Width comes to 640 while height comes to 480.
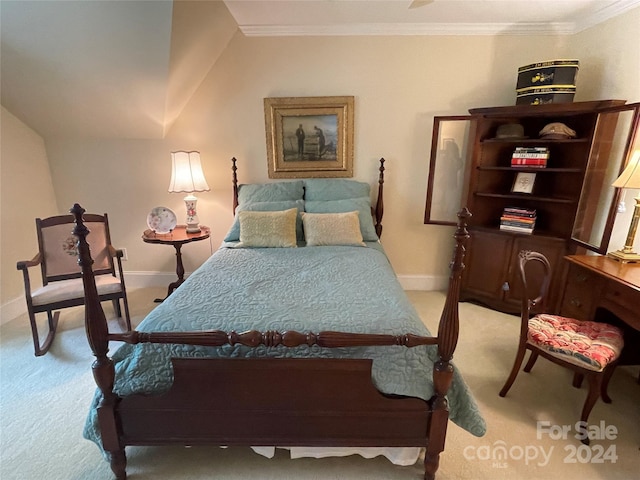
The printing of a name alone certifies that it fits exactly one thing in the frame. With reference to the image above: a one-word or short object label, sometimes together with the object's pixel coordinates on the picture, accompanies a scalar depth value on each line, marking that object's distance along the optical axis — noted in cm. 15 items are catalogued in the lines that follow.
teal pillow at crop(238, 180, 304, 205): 291
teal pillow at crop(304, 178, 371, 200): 294
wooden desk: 166
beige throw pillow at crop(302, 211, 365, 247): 259
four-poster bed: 125
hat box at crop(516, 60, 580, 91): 237
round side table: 277
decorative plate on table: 292
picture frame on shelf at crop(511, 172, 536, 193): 278
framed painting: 297
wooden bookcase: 232
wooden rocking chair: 224
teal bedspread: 135
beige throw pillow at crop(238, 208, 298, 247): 257
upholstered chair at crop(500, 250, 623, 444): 161
